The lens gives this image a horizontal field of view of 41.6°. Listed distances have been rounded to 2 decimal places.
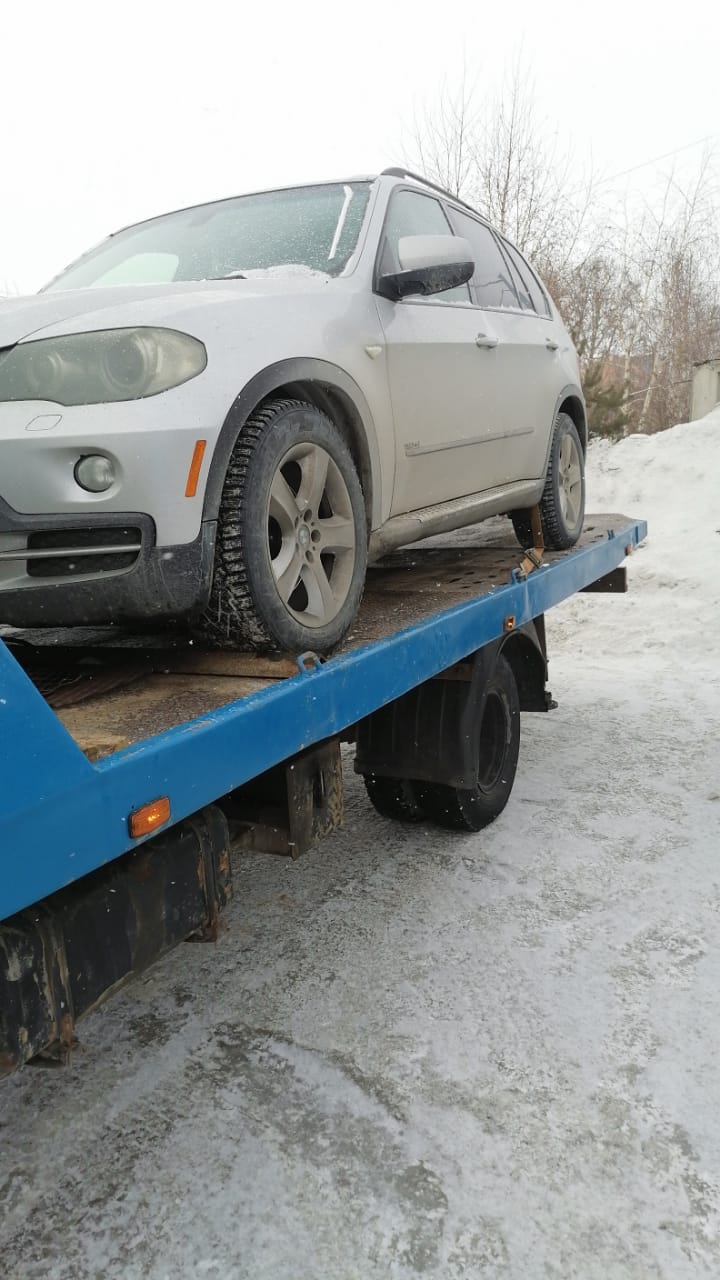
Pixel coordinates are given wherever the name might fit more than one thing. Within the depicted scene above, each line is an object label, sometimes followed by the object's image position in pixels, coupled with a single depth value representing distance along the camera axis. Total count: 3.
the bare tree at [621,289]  15.42
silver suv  2.24
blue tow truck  1.61
